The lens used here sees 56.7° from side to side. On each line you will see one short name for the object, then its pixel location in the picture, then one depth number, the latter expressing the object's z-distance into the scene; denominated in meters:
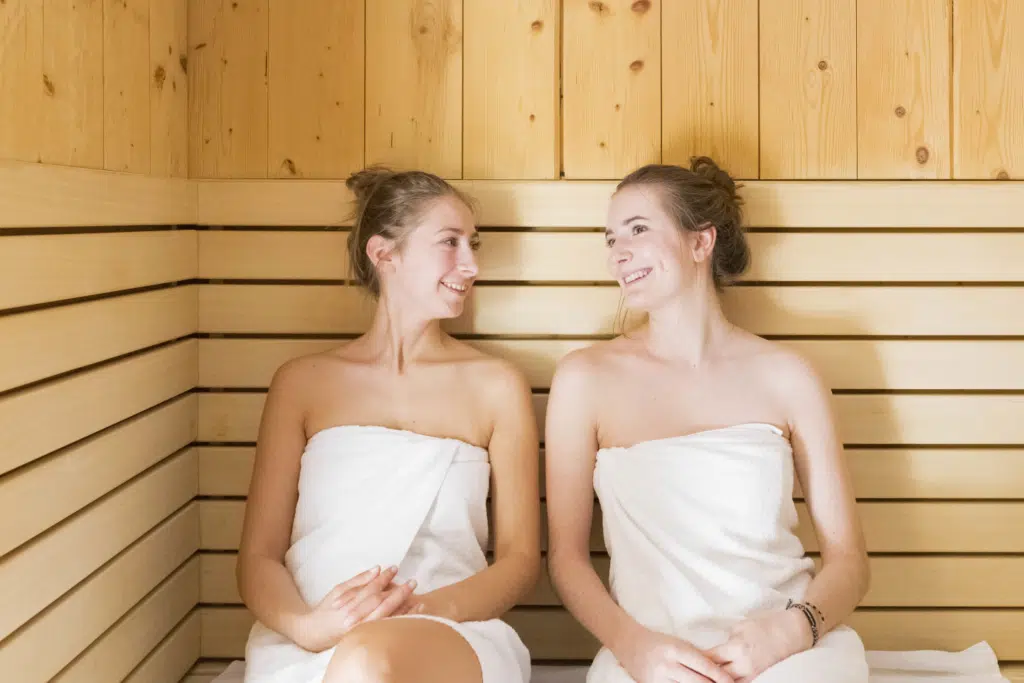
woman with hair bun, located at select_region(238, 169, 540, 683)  1.75
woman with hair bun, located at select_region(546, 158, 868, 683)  1.75
